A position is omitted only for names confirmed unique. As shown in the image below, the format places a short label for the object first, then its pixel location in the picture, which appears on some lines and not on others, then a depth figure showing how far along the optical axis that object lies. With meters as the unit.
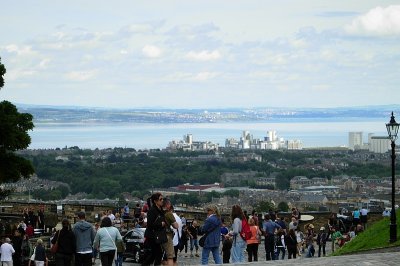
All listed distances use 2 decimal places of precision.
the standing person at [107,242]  18.92
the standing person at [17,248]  24.53
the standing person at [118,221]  32.47
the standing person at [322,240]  29.30
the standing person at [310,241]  27.75
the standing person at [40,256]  22.36
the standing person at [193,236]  28.62
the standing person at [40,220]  34.12
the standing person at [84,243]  19.25
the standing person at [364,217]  35.30
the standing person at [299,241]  28.31
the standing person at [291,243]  26.81
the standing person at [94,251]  19.73
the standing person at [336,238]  30.03
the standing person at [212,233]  20.11
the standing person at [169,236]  17.86
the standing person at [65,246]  19.17
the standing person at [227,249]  23.14
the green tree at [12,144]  33.28
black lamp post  24.60
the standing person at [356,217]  34.97
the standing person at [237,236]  21.14
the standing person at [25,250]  24.56
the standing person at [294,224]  28.05
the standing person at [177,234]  20.00
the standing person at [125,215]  34.78
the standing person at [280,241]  26.89
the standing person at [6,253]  23.03
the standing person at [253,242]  22.80
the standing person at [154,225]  17.69
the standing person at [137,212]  33.22
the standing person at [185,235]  27.17
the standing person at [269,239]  26.05
